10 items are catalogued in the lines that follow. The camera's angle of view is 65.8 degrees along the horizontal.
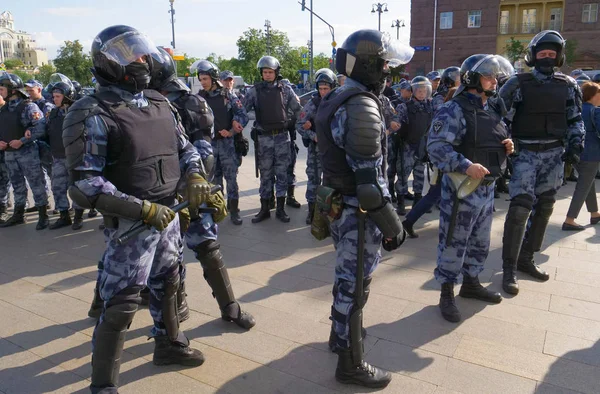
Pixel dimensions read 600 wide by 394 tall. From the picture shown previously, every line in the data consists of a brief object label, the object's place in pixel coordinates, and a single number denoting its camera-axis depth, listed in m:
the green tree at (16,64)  86.19
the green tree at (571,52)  33.94
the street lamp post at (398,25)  41.10
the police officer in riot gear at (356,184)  2.47
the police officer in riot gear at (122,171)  2.37
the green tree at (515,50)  32.87
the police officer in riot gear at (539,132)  4.20
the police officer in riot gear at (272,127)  6.51
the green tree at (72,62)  42.91
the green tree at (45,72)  58.51
